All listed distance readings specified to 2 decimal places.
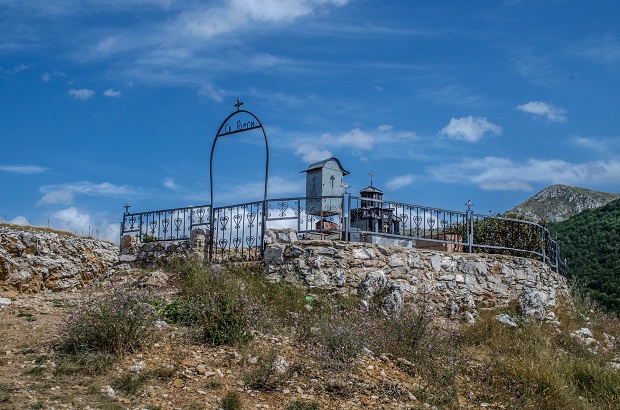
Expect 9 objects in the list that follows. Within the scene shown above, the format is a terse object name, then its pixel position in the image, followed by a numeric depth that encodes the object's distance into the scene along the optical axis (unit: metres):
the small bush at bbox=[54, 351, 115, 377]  7.03
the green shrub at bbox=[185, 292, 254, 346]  8.05
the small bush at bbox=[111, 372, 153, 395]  6.59
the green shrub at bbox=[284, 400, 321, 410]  6.41
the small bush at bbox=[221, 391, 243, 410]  6.32
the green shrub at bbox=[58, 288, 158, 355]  7.54
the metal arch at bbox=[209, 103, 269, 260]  12.08
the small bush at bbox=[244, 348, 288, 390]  6.90
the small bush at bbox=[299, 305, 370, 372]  7.54
